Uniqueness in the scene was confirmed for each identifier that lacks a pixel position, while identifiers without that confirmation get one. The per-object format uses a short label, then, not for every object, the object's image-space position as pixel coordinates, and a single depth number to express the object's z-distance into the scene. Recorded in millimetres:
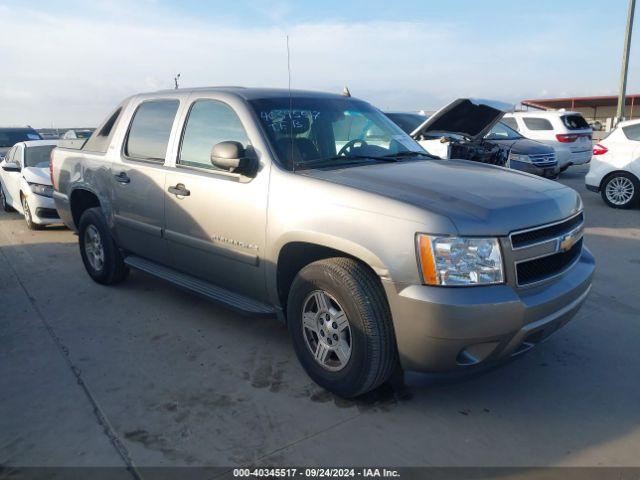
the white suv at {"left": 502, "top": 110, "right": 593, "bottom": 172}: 13438
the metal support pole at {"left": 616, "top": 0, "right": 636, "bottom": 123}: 17172
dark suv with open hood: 7359
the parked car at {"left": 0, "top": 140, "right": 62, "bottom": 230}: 8180
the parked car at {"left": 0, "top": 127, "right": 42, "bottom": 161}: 14086
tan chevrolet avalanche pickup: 2676
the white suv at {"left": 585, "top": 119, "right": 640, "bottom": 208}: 9070
